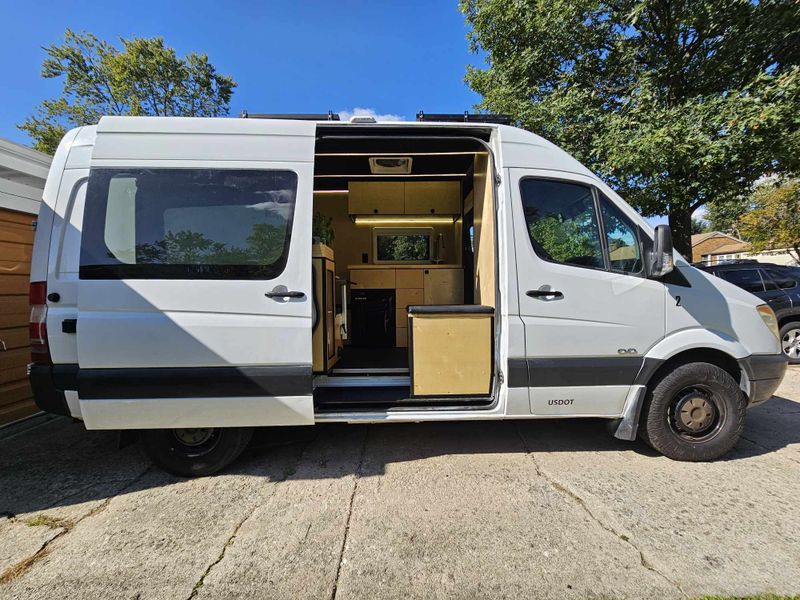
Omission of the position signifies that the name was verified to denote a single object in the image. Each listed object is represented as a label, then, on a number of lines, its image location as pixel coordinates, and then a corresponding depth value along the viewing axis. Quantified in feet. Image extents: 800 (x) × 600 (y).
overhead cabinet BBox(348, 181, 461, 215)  17.72
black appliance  17.71
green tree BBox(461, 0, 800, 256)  18.44
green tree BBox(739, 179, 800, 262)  58.22
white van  8.17
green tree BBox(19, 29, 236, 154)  52.60
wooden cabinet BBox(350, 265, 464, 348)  17.58
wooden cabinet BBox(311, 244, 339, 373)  10.36
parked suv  21.03
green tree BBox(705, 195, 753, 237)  26.92
